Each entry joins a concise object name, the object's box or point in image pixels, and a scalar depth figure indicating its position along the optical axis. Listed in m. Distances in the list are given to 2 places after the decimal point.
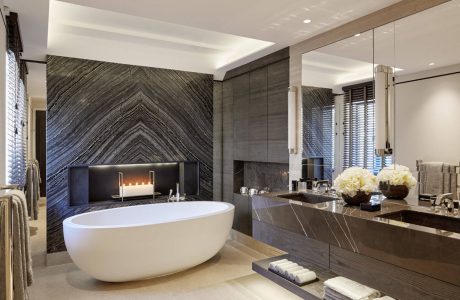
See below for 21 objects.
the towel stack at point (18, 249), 1.29
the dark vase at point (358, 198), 2.29
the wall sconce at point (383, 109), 2.54
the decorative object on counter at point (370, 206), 2.11
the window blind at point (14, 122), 2.63
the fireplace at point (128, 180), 4.31
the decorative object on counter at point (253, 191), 4.66
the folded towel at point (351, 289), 1.97
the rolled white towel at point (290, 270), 2.37
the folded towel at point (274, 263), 2.51
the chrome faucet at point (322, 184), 3.13
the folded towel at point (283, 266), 2.43
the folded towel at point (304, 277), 2.29
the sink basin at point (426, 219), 1.95
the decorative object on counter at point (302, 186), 3.18
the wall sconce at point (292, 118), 3.65
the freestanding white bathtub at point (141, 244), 3.13
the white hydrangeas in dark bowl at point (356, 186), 2.28
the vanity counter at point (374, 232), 1.53
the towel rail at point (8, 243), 1.29
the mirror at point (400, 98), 2.21
